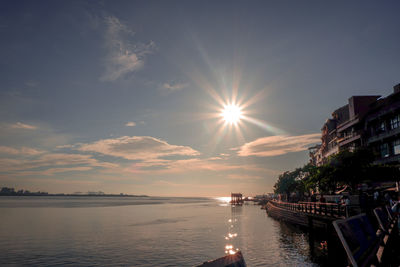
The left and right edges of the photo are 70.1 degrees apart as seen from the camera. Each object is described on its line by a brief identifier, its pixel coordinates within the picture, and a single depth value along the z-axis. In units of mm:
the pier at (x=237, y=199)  157600
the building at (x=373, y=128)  44019
